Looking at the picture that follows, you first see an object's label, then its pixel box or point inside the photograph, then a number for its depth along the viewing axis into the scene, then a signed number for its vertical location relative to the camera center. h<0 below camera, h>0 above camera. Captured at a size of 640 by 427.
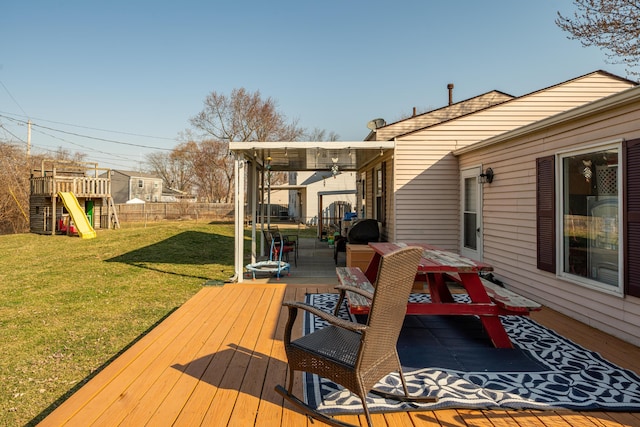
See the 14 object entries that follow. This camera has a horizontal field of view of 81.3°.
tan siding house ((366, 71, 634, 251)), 7.08 +0.76
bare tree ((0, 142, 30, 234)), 17.98 +1.14
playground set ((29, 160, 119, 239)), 15.80 +0.76
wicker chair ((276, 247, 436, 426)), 1.99 -0.79
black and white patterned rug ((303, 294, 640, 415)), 2.35 -1.18
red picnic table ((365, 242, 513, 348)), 3.37 -0.81
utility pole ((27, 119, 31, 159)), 22.37 +4.97
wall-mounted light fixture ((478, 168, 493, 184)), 5.98 +0.66
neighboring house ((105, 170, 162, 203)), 37.72 +3.22
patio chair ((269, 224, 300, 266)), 8.62 -0.60
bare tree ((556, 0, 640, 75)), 6.44 +3.39
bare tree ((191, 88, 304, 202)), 28.50 +7.74
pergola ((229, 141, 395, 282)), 6.45 +1.29
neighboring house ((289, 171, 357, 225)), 24.42 +1.82
